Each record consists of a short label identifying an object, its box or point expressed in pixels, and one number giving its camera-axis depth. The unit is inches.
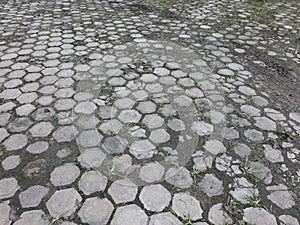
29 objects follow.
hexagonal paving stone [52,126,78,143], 82.6
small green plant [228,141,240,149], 82.4
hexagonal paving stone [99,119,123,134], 86.1
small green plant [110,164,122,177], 72.1
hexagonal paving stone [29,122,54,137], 84.0
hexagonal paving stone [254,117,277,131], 90.1
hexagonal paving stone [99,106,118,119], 92.7
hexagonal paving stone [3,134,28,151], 79.1
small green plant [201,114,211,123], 92.0
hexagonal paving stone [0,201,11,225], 60.0
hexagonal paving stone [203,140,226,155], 80.3
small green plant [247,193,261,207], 66.1
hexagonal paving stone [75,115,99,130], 87.8
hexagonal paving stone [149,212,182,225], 61.1
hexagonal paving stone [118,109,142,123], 90.8
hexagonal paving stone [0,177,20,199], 66.0
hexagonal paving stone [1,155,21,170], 73.1
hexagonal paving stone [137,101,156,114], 95.6
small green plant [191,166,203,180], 72.9
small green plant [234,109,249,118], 95.2
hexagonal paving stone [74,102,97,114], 94.5
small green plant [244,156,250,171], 75.5
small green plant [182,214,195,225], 60.9
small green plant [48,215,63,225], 60.1
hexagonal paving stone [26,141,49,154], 78.1
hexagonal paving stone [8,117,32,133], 85.7
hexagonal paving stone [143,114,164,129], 89.1
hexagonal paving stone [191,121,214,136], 87.0
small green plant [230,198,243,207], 65.5
